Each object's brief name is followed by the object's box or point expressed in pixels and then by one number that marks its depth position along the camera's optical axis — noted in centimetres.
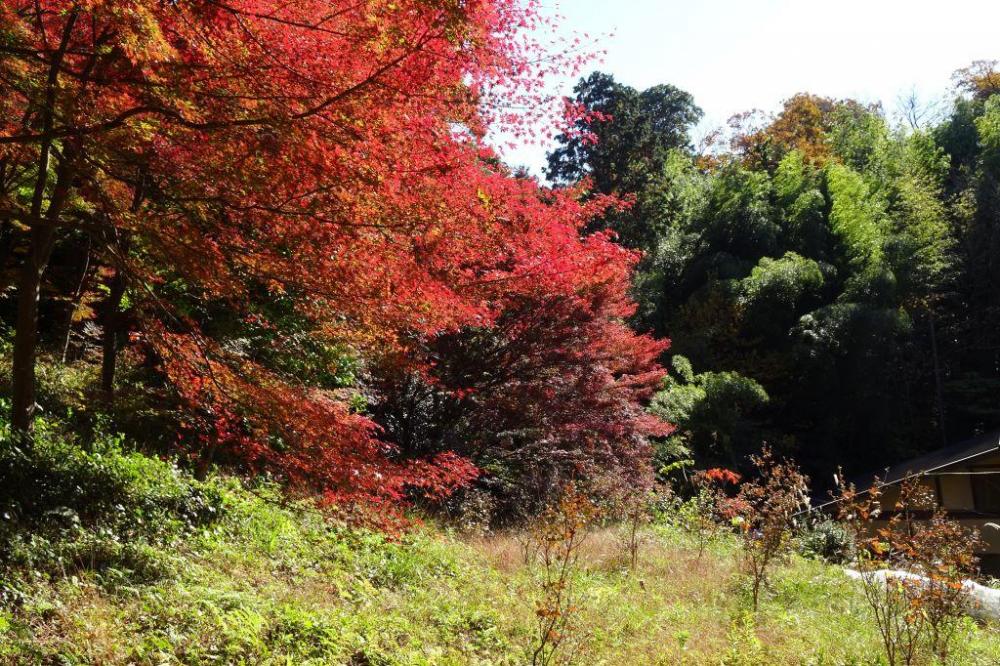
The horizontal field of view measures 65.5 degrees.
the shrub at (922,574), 530
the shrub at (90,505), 450
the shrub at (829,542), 1071
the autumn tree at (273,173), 405
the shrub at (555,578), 483
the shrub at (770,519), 753
